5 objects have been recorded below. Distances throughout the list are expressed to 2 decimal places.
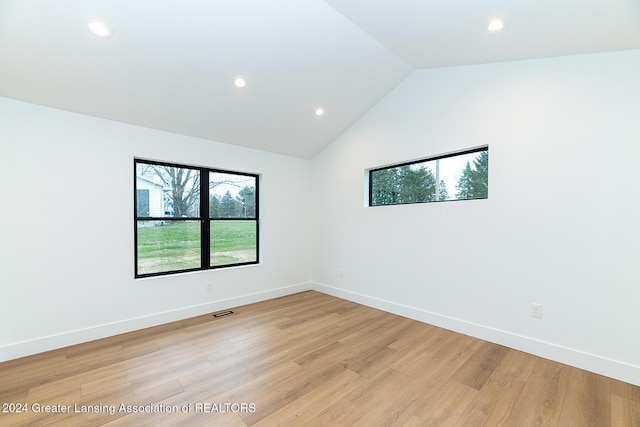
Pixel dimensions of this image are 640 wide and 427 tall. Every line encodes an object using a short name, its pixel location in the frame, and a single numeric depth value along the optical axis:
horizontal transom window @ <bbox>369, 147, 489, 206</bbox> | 2.99
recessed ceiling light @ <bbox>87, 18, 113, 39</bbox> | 2.02
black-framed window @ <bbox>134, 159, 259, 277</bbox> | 3.29
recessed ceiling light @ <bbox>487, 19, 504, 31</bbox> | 2.06
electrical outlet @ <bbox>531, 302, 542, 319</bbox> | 2.51
